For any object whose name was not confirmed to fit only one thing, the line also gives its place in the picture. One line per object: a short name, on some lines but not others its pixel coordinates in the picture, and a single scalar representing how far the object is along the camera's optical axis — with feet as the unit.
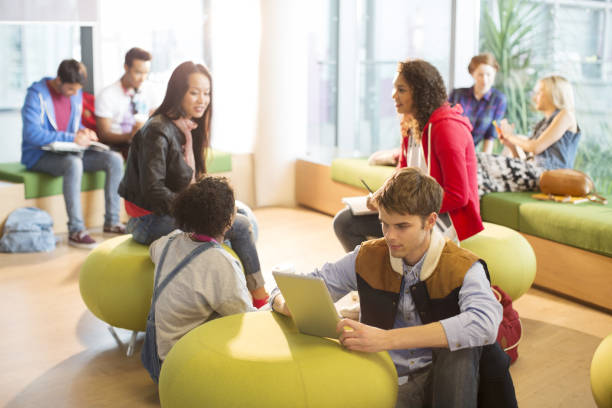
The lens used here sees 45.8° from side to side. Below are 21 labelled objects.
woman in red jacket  10.22
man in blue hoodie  16.52
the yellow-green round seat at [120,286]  10.04
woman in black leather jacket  10.86
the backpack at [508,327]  9.48
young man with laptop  6.39
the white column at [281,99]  19.62
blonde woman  14.77
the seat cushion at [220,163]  19.76
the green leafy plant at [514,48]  17.40
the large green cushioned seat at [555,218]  12.24
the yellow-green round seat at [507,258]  11.13
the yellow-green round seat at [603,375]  7.24
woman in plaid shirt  16.53
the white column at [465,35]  18.12
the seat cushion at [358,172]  17.31
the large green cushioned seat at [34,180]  16.67
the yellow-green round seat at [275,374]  6.42
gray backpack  15.74
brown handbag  13.79
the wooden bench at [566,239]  12.24
